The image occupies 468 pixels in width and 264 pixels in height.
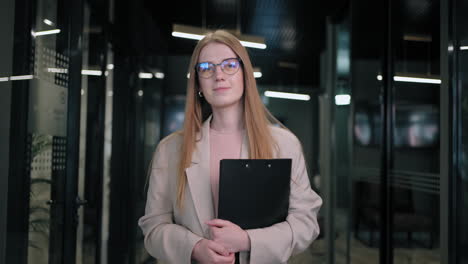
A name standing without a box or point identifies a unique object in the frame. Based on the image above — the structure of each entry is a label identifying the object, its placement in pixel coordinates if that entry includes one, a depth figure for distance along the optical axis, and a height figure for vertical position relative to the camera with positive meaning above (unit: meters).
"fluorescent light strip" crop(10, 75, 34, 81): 1.70 +0.27
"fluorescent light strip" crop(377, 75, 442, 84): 2.80 +0.51
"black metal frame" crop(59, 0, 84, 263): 2.29 +0.17
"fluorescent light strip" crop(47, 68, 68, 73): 2.12 +0.37
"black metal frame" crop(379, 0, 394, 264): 3.54 +0.00
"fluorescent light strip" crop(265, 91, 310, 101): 5.05 +0.60
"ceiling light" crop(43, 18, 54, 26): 2.07 +0.60
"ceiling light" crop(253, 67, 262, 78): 4.85 +0.83
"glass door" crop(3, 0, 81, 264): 1.77 +0.04
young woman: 1.26 -0.09
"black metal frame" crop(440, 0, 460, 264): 2.40 +0.08
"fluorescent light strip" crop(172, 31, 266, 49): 4.45 +1.15
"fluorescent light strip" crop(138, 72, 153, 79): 4.41 +0.72
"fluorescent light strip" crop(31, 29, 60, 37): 1.93 +0.54
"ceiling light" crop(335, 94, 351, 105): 4.60 +0.52
